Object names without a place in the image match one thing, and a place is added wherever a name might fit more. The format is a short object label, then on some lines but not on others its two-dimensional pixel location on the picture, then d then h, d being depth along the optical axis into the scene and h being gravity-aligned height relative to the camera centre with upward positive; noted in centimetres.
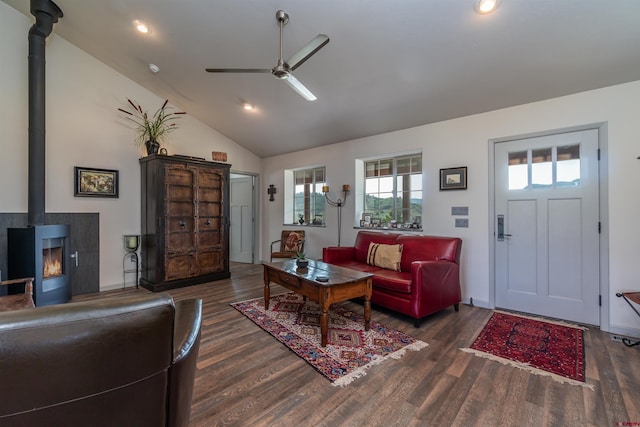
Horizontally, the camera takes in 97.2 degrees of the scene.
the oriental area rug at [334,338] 219 -116
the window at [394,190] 429 +38
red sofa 293 -70
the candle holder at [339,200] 488 +25
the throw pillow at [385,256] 363 -56
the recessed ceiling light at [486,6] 216 +162
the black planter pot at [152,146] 436 +105
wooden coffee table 249 -67
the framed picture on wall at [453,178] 367 +47
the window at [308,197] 557 +35
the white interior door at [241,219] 649 -11
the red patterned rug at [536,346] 215 -118
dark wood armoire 423 -12
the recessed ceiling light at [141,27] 320 +217
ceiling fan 211 +125
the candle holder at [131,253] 436 -62
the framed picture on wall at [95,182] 397 +47
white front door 298 -14
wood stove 308 -51
